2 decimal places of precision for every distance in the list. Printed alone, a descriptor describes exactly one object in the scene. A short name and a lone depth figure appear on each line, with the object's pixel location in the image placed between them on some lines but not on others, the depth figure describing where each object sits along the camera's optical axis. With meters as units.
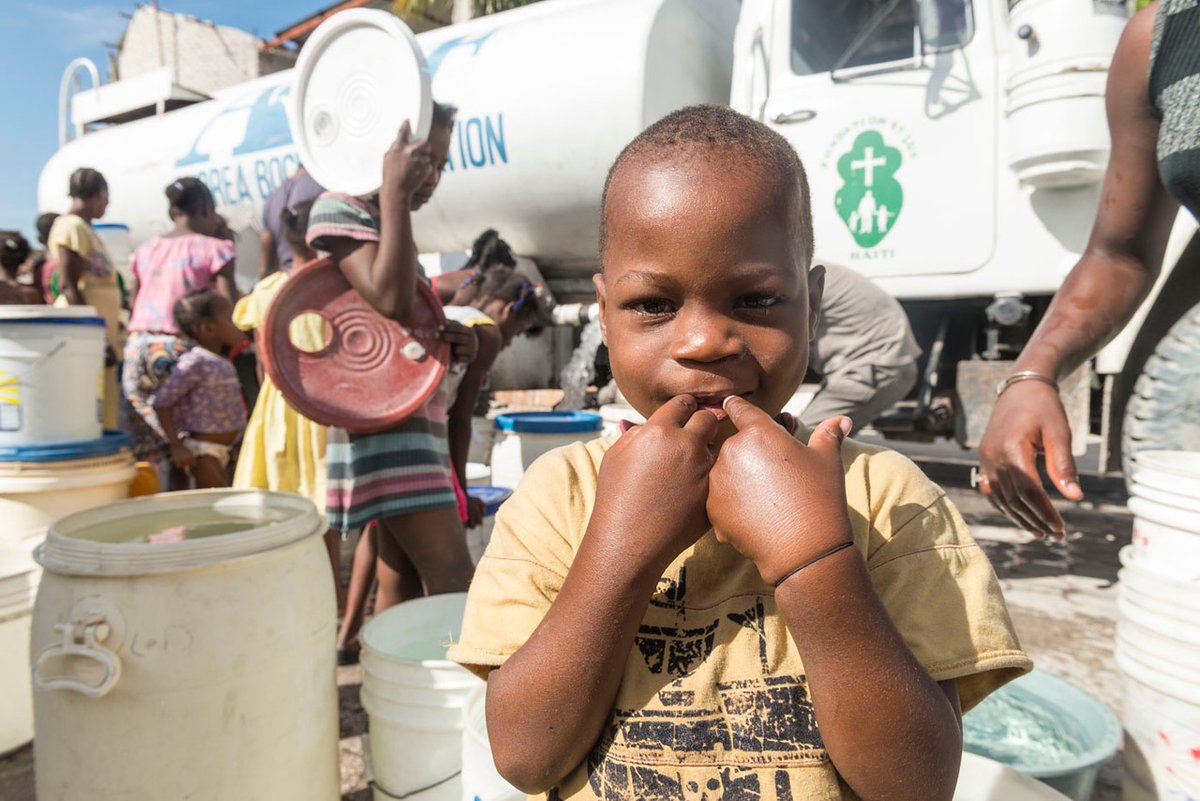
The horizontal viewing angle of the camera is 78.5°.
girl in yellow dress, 2.48
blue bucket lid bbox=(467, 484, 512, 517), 2.83
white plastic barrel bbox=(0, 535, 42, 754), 1.95
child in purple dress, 3.14
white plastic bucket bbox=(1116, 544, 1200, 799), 1.25
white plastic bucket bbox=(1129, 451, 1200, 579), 1.24
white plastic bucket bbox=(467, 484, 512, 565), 2.81
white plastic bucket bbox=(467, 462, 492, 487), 3.31
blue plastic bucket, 1.57
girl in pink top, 3.20
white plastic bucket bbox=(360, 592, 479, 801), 1.57
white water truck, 3.01
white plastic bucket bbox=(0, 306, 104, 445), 2.06
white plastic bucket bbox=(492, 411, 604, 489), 3.35
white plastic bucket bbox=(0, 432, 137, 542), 2.07
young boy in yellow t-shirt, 0.68
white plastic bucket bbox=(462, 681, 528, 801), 1.28
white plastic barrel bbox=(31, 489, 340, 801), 1.27
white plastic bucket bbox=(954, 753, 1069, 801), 1.16
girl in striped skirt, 1.94
